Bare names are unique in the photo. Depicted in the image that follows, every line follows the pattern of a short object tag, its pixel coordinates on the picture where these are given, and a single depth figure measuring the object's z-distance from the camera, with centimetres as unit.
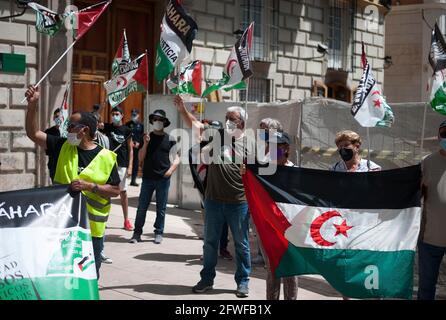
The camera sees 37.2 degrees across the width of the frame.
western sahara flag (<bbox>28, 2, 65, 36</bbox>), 923
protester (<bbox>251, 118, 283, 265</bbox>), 629
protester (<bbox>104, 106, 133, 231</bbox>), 1020
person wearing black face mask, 596
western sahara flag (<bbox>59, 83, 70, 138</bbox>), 785
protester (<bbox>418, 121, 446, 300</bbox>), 559
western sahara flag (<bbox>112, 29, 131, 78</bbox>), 957
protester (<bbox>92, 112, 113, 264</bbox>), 814
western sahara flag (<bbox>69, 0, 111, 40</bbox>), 905
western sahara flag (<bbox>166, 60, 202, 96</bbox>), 1081
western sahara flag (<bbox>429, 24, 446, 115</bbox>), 700
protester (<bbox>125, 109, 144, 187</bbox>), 1477
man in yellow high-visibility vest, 552
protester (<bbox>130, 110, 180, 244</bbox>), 950
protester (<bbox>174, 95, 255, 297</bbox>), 678
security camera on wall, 2195
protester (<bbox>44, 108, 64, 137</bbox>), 822
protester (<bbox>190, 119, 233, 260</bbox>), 836
